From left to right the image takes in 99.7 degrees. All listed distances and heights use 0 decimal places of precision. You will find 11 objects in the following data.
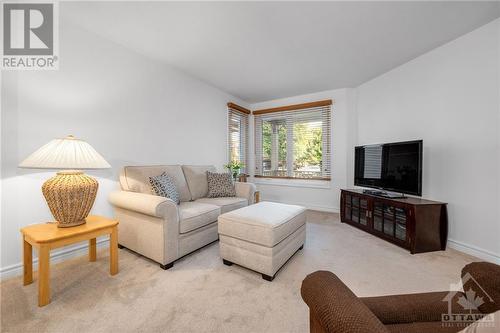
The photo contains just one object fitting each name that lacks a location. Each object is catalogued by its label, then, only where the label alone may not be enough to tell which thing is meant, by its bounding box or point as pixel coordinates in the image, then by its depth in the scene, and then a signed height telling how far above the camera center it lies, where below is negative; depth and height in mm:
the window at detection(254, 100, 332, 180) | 4113 +497
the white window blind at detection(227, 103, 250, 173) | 4318 +680
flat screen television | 2424 -15
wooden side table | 1411 -549
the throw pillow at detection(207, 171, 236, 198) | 3035 -310
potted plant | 4039 -46
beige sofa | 1870 -531
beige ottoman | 1731 -641
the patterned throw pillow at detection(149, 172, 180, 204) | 2246 -248
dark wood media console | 2254 -654
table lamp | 1551 -117
